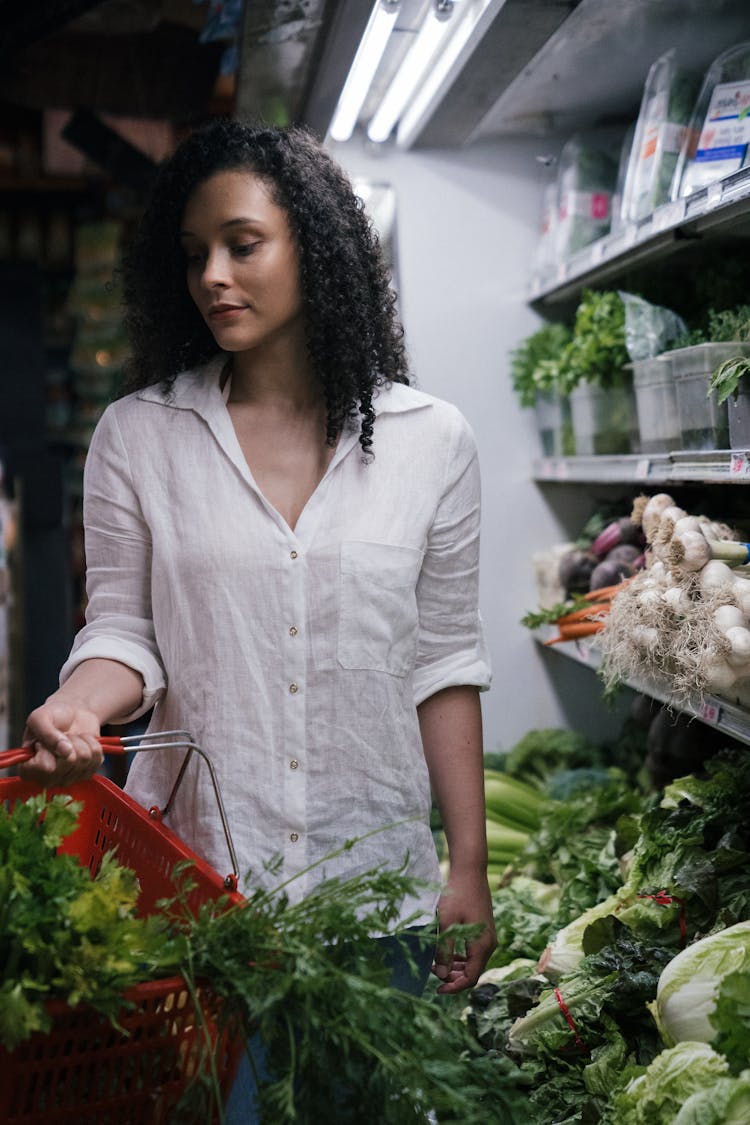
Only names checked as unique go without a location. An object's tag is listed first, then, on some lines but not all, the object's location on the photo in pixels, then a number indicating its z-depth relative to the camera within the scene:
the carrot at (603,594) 3.39
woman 1.91
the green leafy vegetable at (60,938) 1.20
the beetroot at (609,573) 3.55
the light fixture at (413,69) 3.08
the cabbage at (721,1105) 1.62
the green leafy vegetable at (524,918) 3.15
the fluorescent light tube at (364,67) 2.98
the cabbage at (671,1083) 1.81
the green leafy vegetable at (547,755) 4.27
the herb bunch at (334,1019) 1.23
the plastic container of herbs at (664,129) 3.17
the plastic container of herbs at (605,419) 3.46
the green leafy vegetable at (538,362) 4.04
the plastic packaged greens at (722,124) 2.82
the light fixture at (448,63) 3.06
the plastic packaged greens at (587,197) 3.88
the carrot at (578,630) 3.45
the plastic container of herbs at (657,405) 3.06
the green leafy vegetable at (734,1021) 1.64
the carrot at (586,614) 3.41
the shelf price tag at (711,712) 2.51
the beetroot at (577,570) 3.90
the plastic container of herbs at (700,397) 2.74
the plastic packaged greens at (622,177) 3.63
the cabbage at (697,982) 1.96
